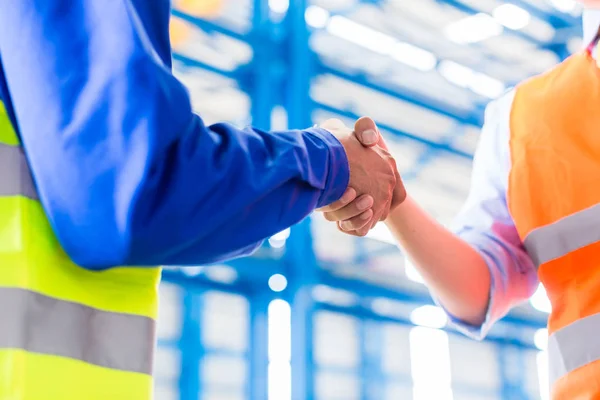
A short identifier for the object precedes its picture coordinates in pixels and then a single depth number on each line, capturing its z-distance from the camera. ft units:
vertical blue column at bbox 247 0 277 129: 23.44
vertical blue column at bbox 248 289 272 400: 22.22
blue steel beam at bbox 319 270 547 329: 24.81
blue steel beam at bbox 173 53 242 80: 23.11
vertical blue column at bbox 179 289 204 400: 23.15
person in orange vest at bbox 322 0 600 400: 4.07
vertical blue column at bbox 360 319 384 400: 28.27
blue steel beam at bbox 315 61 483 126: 25.73
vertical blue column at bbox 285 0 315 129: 23.54
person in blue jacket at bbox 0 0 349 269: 2.60
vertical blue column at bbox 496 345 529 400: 33.22
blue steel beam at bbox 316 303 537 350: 27.04
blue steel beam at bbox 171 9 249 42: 22.80
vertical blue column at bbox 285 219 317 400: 21.36
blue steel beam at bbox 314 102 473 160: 25.86
